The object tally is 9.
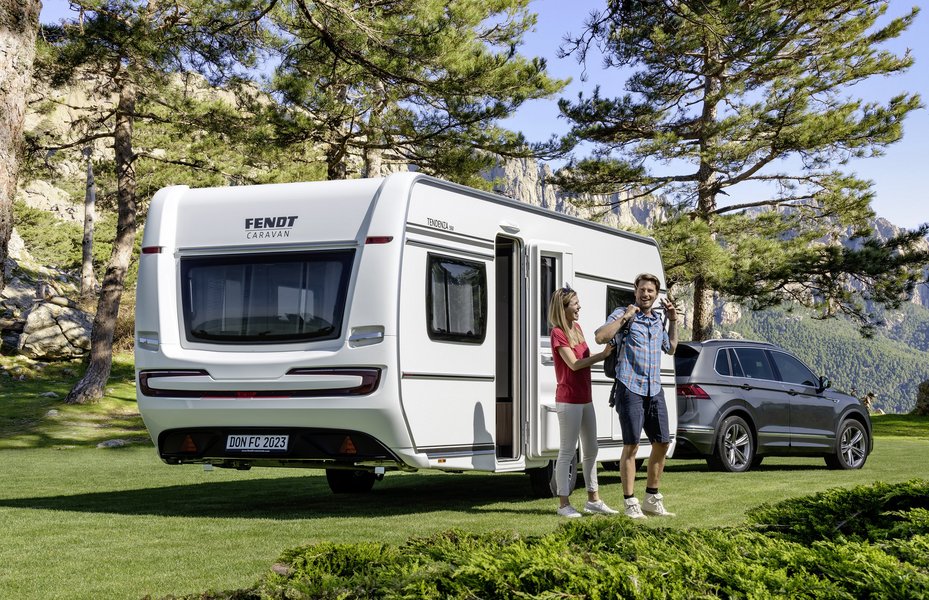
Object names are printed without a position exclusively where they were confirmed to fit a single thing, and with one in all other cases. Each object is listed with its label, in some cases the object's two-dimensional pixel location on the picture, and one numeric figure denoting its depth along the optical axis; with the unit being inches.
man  343.9
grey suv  524.4
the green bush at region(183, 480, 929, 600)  128.3
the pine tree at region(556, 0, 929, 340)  1103.6
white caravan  334.0
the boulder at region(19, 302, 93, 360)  1172.5
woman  354.3
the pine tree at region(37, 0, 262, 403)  656.4
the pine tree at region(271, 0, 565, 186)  776.9
